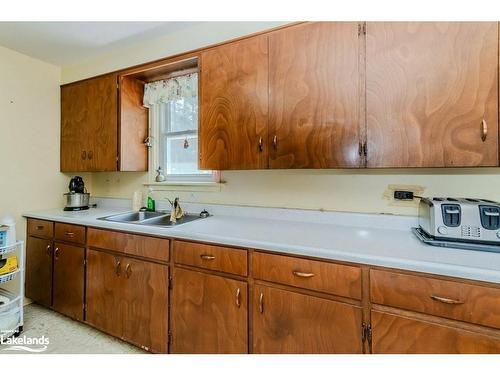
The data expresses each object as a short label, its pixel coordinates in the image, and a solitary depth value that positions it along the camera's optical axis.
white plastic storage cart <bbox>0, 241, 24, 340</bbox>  1.86
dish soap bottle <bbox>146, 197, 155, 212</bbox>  2.39
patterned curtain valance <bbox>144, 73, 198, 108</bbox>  2.15
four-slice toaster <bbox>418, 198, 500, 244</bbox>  1.12
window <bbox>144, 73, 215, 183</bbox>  2.30
